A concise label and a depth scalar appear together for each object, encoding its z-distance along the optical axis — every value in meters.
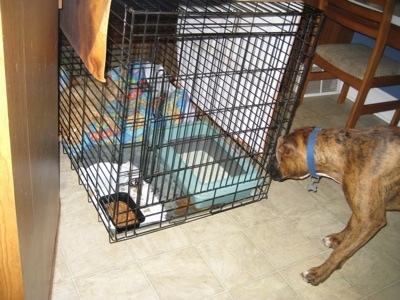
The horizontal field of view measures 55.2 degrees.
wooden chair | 2.31
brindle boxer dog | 1.55
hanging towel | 1.04
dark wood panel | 0.62
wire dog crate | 1.66
